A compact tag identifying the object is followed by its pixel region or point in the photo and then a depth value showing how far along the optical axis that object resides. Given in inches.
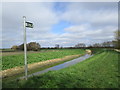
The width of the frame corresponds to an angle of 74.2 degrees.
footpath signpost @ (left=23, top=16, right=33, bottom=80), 163.4
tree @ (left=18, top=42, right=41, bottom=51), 1715.4
